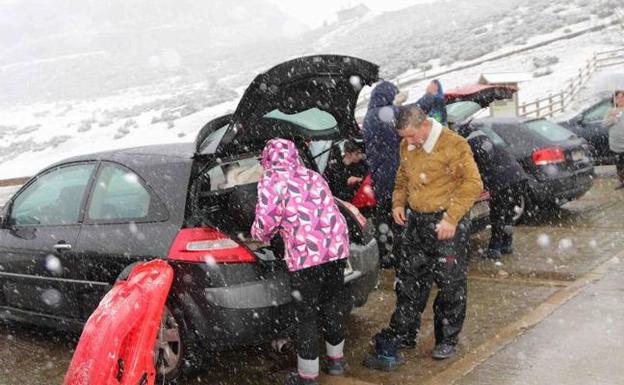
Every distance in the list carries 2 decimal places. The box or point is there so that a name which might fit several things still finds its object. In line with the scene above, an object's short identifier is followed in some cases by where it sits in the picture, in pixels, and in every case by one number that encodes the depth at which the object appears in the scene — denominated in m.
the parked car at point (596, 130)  11.91
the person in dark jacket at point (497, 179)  6.48
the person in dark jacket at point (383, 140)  5.45
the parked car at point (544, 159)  8.05
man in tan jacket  4.19
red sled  3.53
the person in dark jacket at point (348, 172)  6.29
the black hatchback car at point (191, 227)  4.04
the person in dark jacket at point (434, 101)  6.20
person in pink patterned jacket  3.87
